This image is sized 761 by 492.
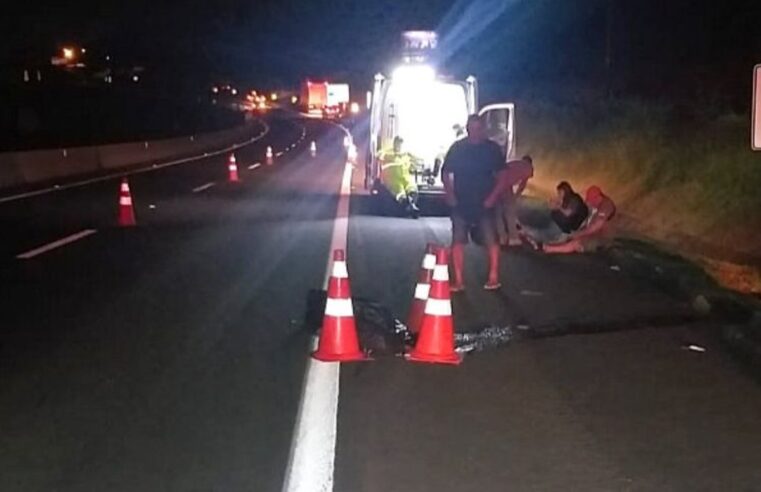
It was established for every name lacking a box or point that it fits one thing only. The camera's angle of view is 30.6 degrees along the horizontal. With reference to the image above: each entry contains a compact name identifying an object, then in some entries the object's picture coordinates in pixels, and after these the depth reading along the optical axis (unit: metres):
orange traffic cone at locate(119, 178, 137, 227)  22.16
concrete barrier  34.44
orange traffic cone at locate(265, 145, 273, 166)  48.89
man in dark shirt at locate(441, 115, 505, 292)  14.84
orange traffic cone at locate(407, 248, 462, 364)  10.34
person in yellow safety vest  25.45
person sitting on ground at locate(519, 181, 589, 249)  19.20
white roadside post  11.48
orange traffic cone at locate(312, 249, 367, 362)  10.34
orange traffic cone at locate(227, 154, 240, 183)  36.37
